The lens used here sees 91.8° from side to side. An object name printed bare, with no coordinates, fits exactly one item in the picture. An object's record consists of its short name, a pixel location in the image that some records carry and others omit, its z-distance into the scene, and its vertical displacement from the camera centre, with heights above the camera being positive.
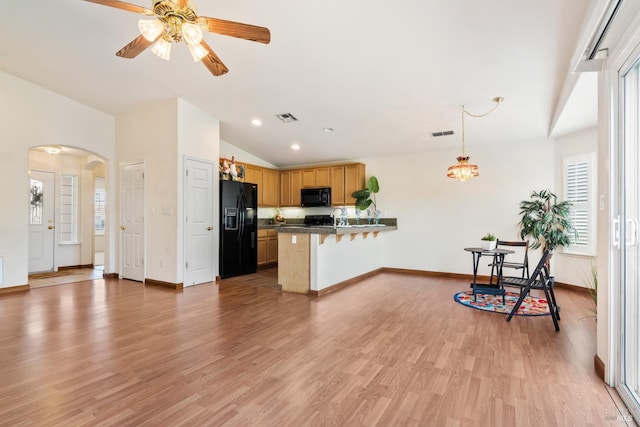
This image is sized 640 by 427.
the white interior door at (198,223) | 5.18 -0.18
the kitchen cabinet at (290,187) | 7.67 +0.64
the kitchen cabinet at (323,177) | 7.23 +0.83
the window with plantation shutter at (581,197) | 4.74 +0.24
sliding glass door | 1.94 -0.14
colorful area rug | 3.77 -1.20
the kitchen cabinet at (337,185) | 7.05 +0.63
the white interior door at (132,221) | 5.55 -0.17
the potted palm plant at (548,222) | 4.77 -0.14
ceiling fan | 2.21 +1.42
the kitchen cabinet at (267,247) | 7.20 -0.84
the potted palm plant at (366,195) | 6.60 +0.38
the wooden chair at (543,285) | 3.21 -0.80
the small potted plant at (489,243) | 4.50 -0.44
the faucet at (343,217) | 5.56 -0.09
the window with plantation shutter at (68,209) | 7.05 +0.07
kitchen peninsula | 4.54 -0.70
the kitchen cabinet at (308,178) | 7.44 +0.84
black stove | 7.49 -0.18
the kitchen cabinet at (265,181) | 7.17 +0.75
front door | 6.44 -0.20
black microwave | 7.13 +0.36
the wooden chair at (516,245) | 4.47 -0.56
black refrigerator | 5.81 -0.31
